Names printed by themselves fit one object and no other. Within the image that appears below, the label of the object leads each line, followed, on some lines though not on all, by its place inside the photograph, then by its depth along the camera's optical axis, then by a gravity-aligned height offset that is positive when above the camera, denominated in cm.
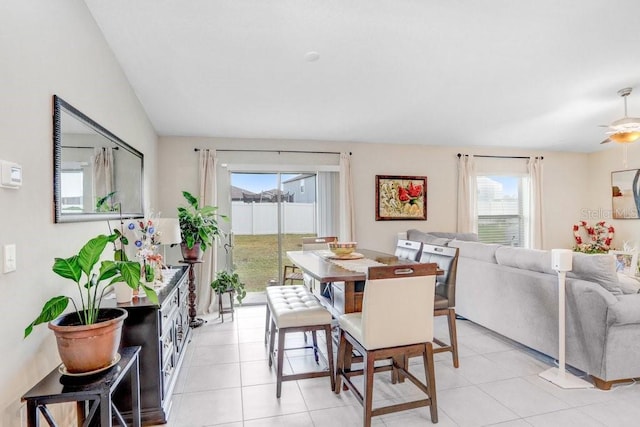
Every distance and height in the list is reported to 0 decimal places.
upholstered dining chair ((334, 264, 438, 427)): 203 -63
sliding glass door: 494 +5
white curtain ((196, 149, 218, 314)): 462 -41
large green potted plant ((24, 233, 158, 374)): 150 -47
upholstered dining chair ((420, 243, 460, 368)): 289 -66
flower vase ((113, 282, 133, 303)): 213 -44
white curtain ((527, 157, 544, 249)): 582 +22
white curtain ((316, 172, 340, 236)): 518 +24
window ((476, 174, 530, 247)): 593 +14
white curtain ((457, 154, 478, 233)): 557 +37
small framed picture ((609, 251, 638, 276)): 446 -63
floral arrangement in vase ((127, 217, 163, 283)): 234 -20
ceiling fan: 352 +90
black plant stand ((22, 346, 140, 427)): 139 -70
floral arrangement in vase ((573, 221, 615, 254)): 565 -37
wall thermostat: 139 +20
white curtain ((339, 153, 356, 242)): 503 +22
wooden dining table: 231 -38
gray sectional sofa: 245 -74
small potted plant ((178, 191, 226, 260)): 387 -14
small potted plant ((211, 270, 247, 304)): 422 -79
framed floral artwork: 530 +32
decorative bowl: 306 -26
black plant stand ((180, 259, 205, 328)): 407 -99
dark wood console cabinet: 210 -84
